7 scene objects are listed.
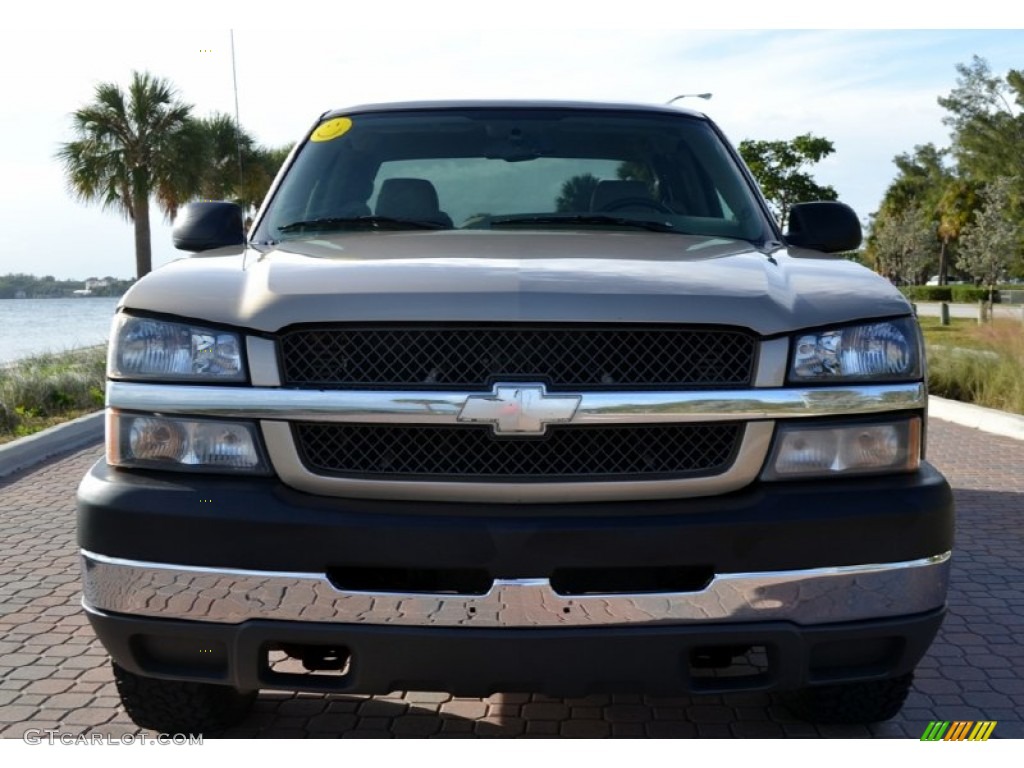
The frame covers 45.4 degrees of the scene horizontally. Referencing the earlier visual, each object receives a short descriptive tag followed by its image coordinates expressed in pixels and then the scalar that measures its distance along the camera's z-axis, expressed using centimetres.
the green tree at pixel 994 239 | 5700
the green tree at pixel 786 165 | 3700
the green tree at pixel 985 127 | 6656
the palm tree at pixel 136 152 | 3082
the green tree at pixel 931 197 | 8369
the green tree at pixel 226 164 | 3588
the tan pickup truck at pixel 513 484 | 278
